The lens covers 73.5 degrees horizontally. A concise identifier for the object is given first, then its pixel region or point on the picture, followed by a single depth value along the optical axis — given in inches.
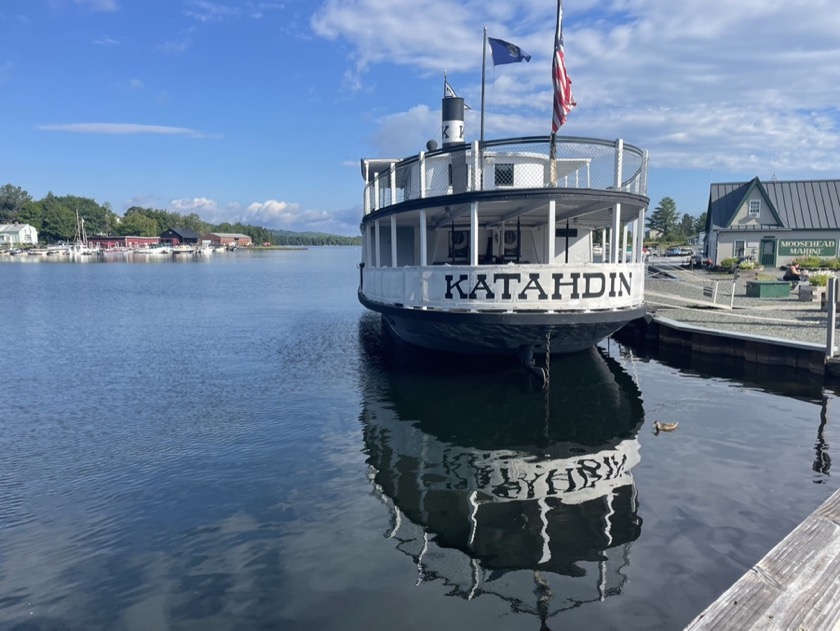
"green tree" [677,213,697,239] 4824.1
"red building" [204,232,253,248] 7593.0
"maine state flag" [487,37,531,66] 569.0
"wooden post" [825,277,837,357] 534.8
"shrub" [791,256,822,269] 1299.2
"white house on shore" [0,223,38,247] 5679.1
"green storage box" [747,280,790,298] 979.3
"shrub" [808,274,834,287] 950.4
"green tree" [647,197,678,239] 4448.8
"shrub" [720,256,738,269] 1434.5
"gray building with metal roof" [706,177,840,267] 1504.7
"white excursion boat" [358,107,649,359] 455.8
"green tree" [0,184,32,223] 6240.2
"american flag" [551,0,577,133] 445.4
